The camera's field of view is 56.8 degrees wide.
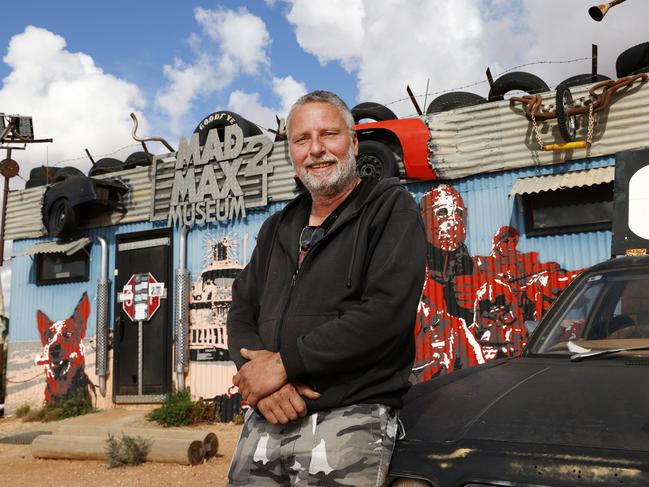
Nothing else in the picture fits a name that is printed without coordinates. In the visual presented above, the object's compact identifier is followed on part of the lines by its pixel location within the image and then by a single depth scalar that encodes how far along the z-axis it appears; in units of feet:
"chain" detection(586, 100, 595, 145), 25.53
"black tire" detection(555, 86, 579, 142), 25.17
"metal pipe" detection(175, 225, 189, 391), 35.24
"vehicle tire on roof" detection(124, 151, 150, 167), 40.34
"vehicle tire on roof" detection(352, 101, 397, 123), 32.22
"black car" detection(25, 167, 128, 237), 38.04
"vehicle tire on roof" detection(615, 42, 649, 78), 25.94
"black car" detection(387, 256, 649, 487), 5.12
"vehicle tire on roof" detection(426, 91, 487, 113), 29.81
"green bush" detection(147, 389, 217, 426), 32.65
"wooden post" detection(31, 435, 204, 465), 23.22
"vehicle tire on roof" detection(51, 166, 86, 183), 43.20
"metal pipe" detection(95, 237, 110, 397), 38.04
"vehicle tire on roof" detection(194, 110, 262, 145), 35.81
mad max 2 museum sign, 34.45
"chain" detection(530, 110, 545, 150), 26.68
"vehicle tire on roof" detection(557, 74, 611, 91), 26.78
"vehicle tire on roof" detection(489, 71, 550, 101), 28.89
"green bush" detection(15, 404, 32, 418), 40.37
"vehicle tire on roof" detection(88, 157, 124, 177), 41.36
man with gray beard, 5.88
